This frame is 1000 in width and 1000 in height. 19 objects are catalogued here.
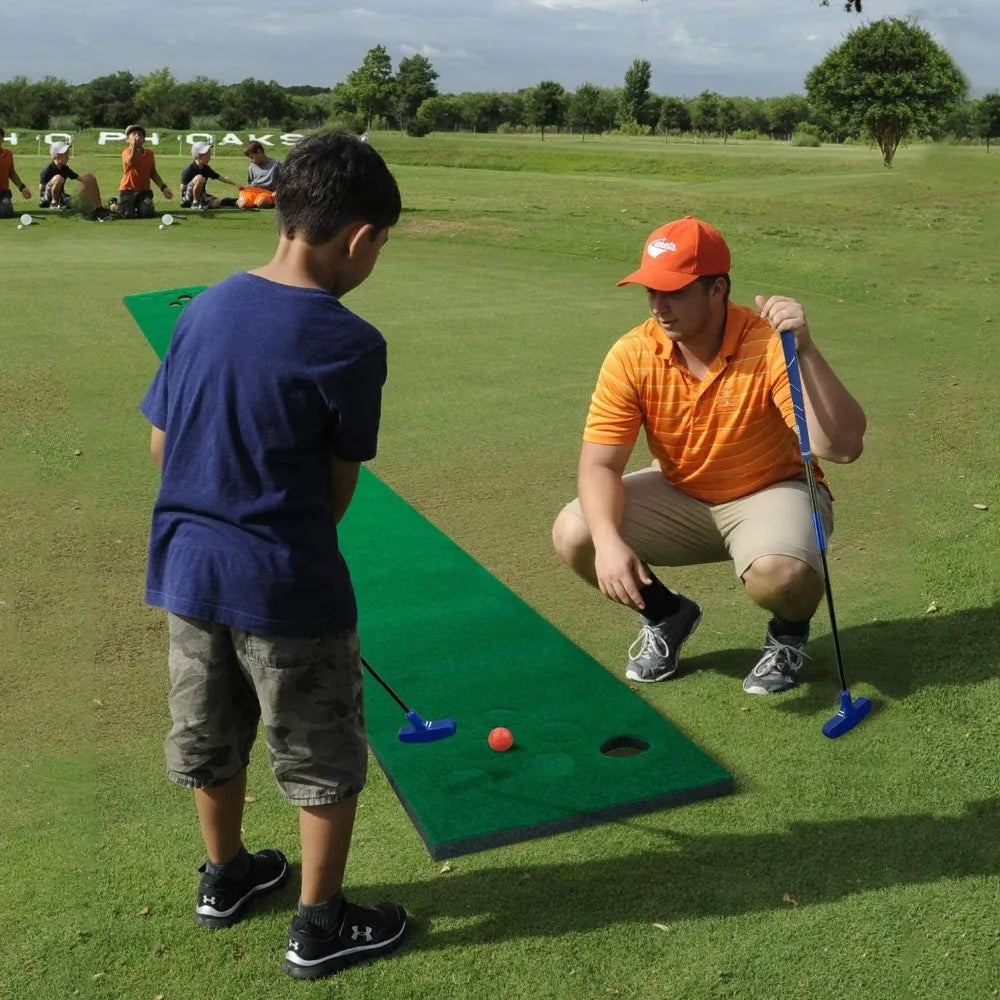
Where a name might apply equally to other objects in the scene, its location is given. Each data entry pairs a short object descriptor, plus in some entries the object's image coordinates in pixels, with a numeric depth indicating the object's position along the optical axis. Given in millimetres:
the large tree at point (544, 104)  93188
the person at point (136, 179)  18203
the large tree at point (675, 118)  100750
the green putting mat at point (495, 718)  3416
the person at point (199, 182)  19344
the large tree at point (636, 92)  100812
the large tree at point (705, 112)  96000
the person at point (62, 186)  19125
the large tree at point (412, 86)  87750
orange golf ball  3711
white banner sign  34350
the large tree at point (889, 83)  48344
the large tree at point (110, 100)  61000
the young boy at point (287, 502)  2473
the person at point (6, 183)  18500
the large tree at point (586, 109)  101375
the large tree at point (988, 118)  41875
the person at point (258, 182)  19609
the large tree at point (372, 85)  82188
